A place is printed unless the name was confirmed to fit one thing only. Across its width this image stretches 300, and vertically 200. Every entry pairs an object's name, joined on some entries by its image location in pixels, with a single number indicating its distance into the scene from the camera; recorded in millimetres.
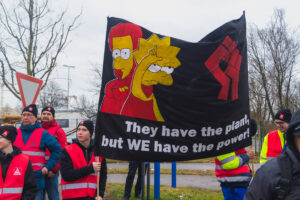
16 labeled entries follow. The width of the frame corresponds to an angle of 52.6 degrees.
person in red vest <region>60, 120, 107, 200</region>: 3936
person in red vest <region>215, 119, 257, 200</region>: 4348
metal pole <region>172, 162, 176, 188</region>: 8498
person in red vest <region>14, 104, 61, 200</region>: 4977
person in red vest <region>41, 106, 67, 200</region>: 5879
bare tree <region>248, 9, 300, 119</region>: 17703
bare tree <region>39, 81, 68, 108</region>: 38106
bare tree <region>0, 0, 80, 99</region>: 11250
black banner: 3779
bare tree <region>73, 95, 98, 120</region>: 24438
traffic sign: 5594
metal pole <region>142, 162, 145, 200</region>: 5508
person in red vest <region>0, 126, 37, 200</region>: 3549
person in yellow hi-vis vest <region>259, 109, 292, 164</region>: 5188
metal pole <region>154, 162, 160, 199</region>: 7592
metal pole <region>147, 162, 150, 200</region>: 6211
